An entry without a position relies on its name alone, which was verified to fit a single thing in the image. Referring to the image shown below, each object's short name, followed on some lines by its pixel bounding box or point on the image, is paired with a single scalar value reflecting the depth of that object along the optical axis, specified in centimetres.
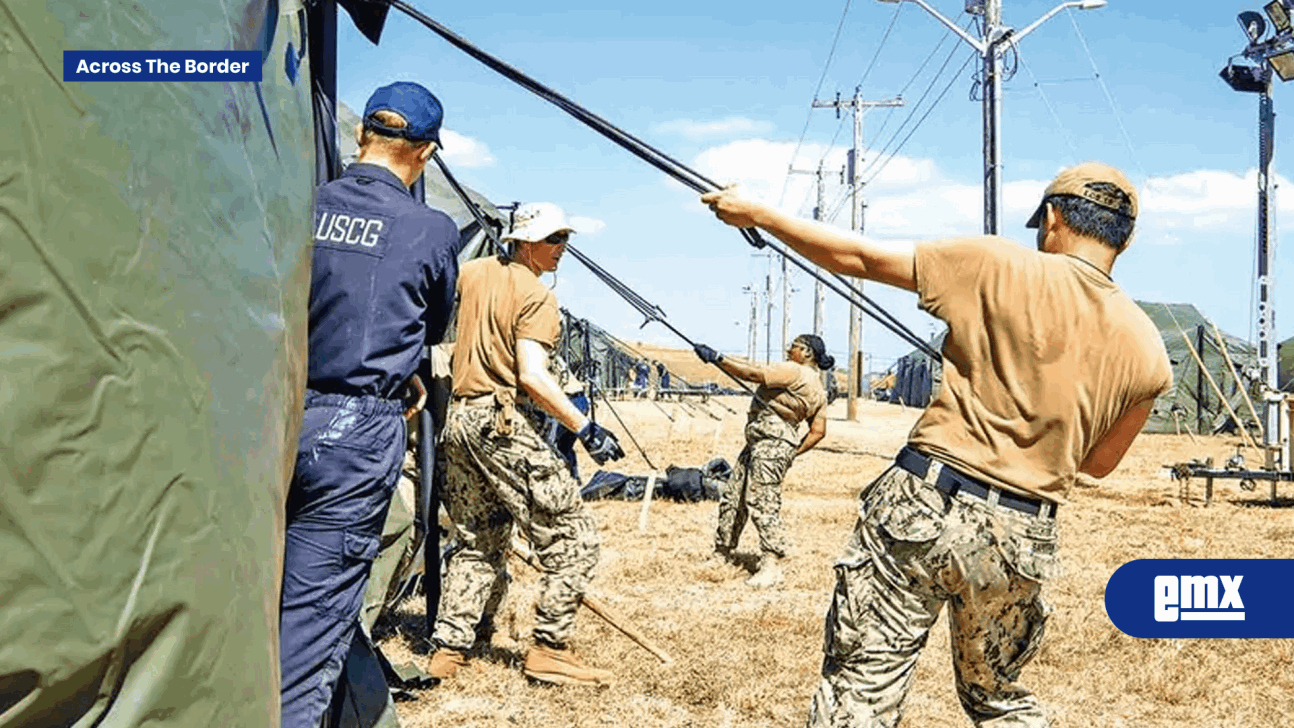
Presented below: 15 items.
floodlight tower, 1590
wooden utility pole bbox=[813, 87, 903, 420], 3047
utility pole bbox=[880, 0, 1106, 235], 1662
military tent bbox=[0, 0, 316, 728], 132
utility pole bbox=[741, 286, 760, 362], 8662
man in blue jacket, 263
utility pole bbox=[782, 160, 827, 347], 3758
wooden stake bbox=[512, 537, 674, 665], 522
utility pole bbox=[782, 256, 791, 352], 4938
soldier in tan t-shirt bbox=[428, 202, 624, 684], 476
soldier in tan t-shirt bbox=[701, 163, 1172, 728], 296
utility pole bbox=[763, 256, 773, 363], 6450
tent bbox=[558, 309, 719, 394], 983
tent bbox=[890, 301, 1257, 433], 2739
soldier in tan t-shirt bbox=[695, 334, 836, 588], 782
